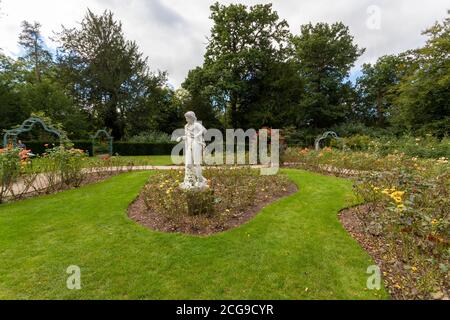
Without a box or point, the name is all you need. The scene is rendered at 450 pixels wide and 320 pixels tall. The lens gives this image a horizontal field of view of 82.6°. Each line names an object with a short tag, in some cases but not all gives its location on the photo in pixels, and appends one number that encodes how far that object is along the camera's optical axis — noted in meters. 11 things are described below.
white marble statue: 6.04
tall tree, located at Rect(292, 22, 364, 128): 25.38
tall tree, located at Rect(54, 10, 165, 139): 23.78
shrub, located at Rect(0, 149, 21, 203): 6.36
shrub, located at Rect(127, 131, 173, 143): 21.39
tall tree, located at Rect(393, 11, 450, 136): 18.39
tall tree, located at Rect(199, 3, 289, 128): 23.19
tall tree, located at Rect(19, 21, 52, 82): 27.80
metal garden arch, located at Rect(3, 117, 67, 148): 8.84
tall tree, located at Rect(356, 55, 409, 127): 28.17
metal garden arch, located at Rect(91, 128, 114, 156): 17.23
